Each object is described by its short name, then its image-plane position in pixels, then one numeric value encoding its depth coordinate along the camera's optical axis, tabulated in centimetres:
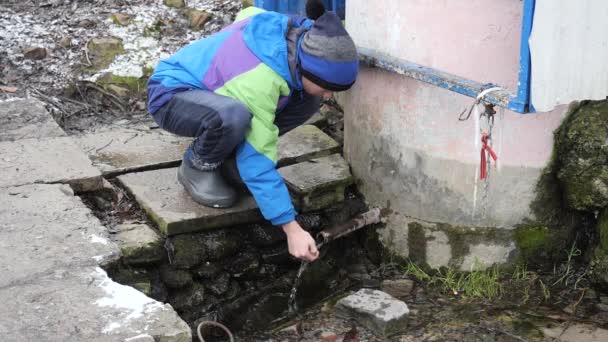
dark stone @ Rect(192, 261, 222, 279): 325
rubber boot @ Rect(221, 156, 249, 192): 334
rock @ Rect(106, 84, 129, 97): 434
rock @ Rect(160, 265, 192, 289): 316
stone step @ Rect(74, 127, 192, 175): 365
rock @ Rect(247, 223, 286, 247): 340
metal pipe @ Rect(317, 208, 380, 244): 337
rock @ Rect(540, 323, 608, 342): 304
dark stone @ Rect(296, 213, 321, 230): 354
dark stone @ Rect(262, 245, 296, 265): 346
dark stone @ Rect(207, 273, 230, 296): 330
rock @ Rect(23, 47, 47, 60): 450
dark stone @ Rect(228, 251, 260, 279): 336
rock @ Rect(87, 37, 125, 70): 449
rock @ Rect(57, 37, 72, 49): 462
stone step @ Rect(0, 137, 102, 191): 331
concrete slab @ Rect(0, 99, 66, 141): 374
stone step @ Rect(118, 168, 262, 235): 318
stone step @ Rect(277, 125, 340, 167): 378
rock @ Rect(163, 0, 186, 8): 499
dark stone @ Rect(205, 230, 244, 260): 325
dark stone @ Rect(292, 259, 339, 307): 345
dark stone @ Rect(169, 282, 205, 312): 318
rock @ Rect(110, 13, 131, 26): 475
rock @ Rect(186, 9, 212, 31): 484
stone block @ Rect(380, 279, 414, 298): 340
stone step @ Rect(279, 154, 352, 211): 352
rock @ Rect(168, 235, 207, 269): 316
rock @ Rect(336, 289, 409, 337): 307
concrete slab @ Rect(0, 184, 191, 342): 236
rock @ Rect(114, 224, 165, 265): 303
